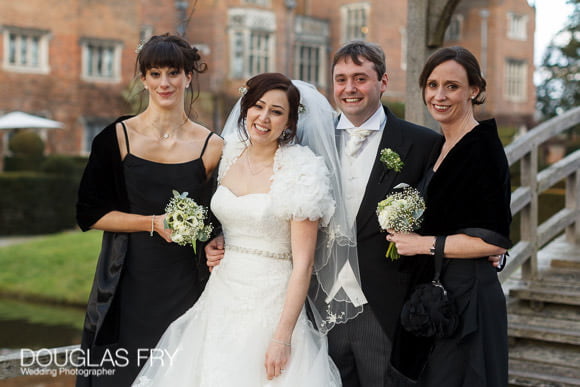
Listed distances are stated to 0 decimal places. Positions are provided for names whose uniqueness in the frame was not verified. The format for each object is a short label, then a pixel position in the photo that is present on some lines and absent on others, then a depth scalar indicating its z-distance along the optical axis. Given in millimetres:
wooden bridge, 5051
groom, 3613
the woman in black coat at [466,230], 3285
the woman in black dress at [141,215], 3691
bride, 3320
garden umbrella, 22328
